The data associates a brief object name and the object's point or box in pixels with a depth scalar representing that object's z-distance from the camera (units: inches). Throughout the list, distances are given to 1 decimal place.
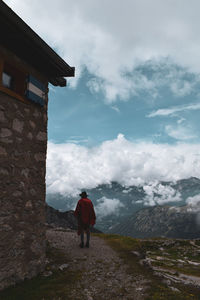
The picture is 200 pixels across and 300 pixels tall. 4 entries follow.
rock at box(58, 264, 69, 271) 308.9
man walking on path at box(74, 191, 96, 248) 455.5
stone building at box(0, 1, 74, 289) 247.9
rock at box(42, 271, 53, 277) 280.7
